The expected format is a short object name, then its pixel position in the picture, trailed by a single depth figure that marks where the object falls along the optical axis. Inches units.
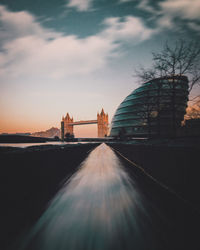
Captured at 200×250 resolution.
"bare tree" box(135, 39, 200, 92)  750.5
